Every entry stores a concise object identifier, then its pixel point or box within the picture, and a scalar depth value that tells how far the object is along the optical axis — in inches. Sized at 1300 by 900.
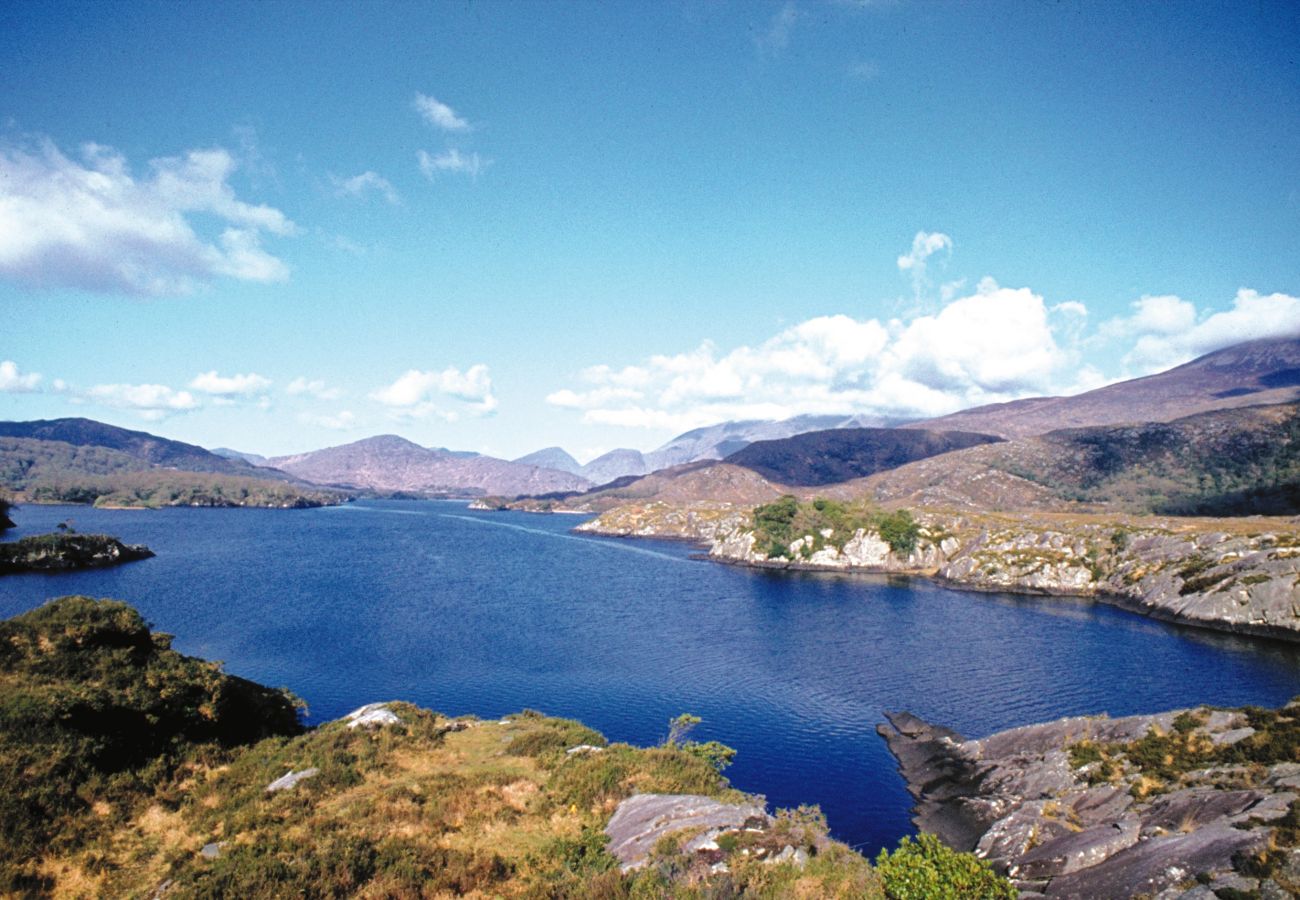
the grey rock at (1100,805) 1334.9
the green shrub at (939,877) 883.4
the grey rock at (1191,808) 1144.8
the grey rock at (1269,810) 1047.0
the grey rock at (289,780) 1149.7
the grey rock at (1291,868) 877.2
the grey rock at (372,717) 1513.3
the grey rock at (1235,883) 884.5
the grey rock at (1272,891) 838.5
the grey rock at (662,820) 987.9
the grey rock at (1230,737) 1484.4
